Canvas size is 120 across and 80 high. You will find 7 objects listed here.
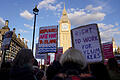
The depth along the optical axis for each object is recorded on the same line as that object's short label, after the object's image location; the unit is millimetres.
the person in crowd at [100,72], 2395
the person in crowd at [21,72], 2190
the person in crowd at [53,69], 3586
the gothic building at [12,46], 43188
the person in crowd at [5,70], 3098
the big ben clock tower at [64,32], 89125
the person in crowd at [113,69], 2445
